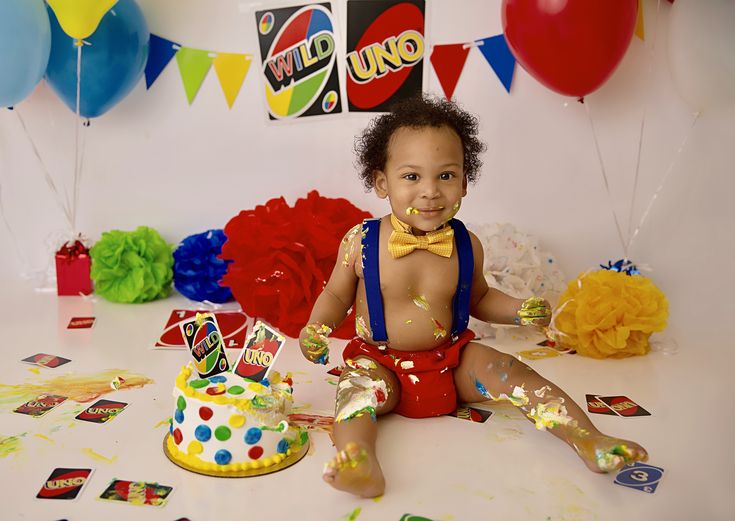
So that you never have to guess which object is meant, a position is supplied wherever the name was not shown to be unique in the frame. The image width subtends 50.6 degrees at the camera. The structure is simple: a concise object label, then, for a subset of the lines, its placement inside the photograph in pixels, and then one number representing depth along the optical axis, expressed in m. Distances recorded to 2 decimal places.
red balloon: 1.81
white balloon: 1.85
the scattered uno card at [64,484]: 1.21
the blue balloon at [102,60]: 2.05
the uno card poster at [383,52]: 2.27
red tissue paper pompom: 1.96
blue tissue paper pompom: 2.25
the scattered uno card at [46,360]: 1.76
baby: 1.46
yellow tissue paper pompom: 1.87
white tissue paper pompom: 2.03
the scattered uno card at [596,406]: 1.57
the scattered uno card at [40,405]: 1.50
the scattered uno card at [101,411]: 1.48
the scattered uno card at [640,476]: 1.28
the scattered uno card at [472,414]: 1.52
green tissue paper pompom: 2.25
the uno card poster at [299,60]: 2.29
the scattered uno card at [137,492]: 1.21
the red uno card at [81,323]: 2.04
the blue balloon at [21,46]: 1.86
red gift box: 2.32
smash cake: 1.30
